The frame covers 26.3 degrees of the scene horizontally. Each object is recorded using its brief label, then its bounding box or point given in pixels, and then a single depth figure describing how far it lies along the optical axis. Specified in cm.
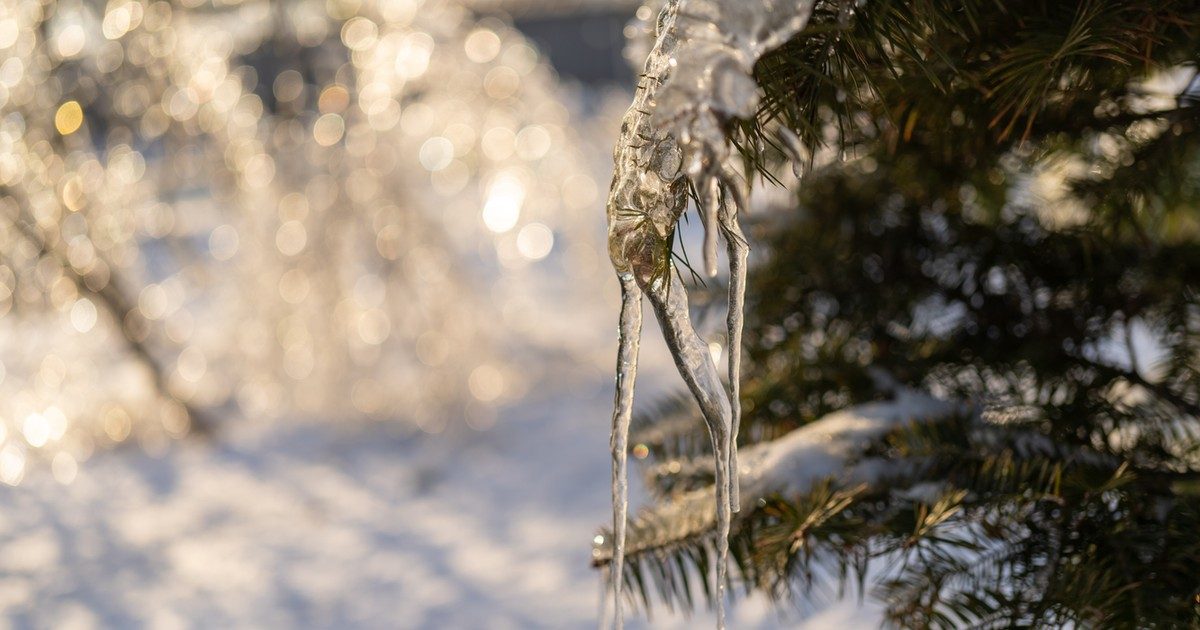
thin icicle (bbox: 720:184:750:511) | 97
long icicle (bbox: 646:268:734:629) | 97
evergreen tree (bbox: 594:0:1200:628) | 106
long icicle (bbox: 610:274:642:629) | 98
